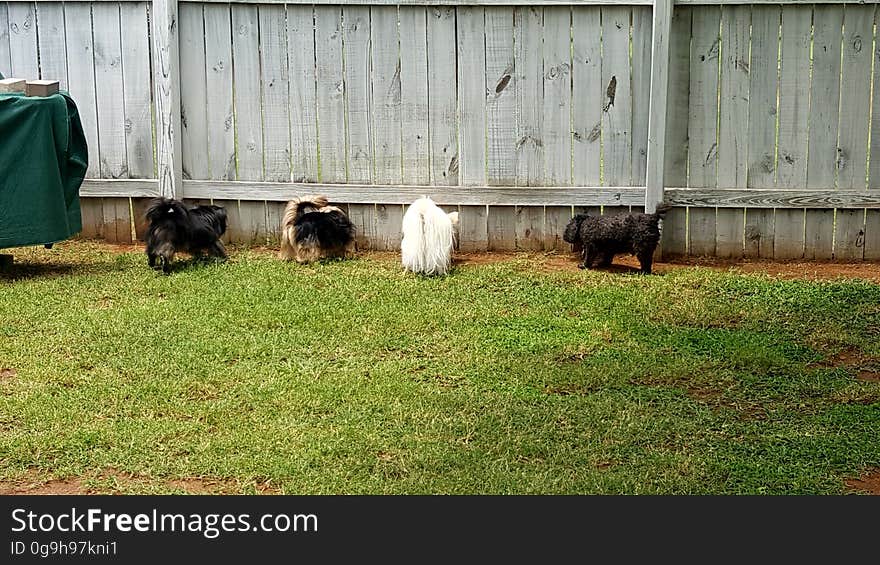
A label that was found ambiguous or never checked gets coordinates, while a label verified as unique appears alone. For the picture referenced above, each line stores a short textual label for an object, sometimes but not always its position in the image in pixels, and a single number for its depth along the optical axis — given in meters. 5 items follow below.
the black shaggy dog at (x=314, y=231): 9.03
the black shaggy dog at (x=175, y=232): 8.62
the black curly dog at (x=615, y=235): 8.74
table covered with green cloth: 8.48
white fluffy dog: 8.66
